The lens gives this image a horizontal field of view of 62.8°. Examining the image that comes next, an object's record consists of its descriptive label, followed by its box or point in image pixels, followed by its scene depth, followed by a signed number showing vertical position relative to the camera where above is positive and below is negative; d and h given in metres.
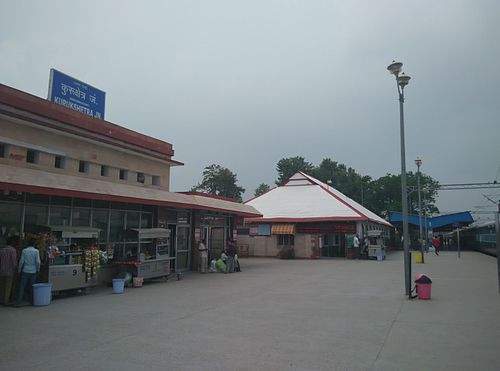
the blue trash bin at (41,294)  10.59 -1.63
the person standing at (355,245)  30.50 -0.65
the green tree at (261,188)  93.70 +10.73
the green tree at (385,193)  73.62 +7.99
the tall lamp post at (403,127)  12.73 +3.59
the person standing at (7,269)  10.53 -1.00
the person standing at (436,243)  36.03 -0.40
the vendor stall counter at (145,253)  15.23 -0.83
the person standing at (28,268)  10.77 -0.99
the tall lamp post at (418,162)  28.52 +5.27
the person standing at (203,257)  20.27 -1.15
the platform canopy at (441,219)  52.88 +2.54
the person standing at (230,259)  20.23 -1.22
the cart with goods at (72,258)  11.91 -0.83
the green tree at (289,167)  81.19 +13.68
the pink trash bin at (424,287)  11.58 -1.38
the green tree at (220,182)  73.56 +9.30
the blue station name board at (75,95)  17.53 +6.14
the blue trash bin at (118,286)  13.10 -1.72
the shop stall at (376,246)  29.95 -0.66
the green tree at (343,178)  75.44 +11.26
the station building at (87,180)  12.27 +1.75
